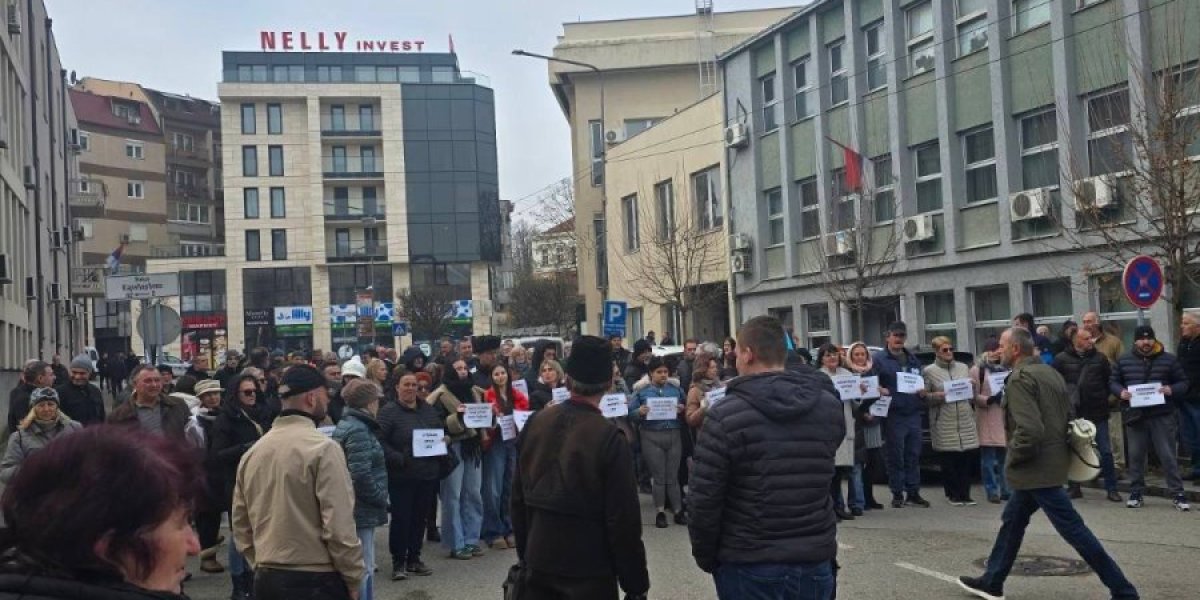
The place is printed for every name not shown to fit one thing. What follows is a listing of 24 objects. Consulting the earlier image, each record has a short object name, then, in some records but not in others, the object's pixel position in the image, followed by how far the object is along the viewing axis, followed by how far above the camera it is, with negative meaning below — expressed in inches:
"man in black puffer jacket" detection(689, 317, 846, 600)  192.1 -24.7
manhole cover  356.8 -73.4
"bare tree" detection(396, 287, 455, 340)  2901.1 +99.3
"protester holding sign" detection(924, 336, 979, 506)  528.1 -41.0
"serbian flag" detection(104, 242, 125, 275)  1734.5 +154.1
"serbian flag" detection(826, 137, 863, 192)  1122.7 +157.7
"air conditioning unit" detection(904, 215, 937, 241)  1042.1 +90.2
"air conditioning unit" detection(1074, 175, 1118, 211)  662.5 +82.6
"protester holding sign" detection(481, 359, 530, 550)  463.8 -42.2
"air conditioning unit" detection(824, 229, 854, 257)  1102.4 +86.2
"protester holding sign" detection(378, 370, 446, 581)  402.5 -39.5
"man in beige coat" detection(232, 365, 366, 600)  219.0 -28.6
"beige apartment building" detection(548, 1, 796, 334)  2054.6 +471.6
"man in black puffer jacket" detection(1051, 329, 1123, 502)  519.5 -30.4
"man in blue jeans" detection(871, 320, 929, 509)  528.4 -39.7
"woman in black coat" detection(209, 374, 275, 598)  369.7 -21.4
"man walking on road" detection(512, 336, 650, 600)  201.6 -28.8
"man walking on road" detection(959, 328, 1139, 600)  295.0 -37.5
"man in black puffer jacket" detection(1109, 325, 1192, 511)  495.2 -36.8
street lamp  1660.9 +198.3
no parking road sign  573.9 +19.4
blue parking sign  1008.2 +24.1
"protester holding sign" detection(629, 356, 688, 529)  504.7 -39.3
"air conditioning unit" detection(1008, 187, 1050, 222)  884.6 +92.3
